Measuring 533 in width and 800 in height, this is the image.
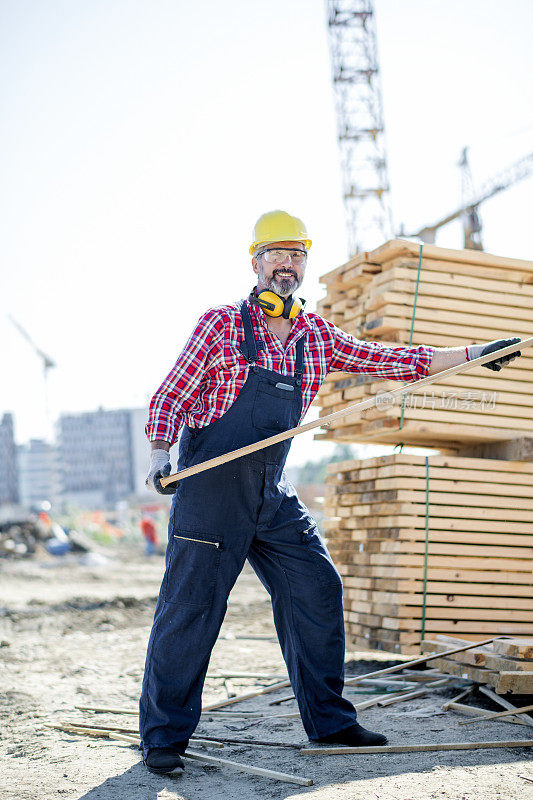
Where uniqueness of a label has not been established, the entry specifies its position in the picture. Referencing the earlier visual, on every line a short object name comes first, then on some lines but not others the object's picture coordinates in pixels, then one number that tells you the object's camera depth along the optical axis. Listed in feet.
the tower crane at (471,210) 158.16
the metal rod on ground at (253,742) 12.37
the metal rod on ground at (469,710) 12.99
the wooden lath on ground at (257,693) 15.99
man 11.60
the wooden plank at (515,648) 13.57
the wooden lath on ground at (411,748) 11.43
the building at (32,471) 515.91
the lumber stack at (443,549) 17.34
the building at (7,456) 327.67
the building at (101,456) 356.79
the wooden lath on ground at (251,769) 10.43
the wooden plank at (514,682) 13.26
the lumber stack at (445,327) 17.88
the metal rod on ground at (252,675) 18.10
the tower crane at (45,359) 242.17
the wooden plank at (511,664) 13.47
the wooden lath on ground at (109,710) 15.13
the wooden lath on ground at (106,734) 12.84
